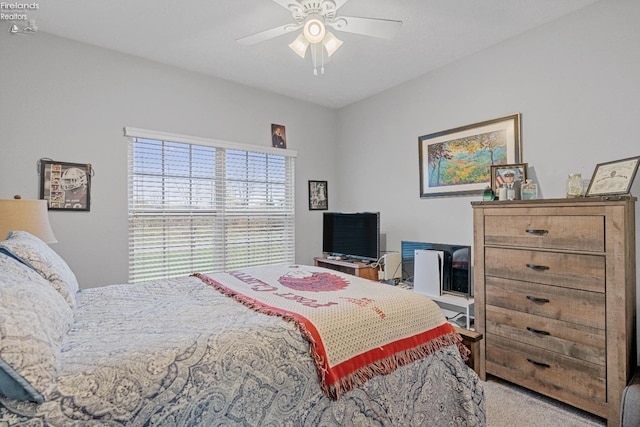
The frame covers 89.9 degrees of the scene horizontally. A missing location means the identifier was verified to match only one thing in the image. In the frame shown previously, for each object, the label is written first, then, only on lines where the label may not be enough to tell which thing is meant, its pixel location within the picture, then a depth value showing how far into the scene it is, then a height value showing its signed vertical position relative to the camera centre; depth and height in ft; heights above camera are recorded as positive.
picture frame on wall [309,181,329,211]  13.83 +0.76
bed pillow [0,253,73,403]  2.68 -1.15
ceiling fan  6.33 +3.87
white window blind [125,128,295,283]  9.97 +0.27
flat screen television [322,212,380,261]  11.33 -0.81
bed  2.93 -1.61
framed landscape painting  8.98 +1.78
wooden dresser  5.92 -1.75
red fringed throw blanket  4.22 -1.62
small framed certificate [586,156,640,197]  6.35 +0.72
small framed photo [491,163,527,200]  8.25 +0.94
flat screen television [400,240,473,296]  9.36 -1.66
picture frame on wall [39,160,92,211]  8.41 +0.81
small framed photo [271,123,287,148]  12.69 +3.12
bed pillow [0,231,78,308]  4.51 -0.68
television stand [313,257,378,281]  11.14 -1.96
